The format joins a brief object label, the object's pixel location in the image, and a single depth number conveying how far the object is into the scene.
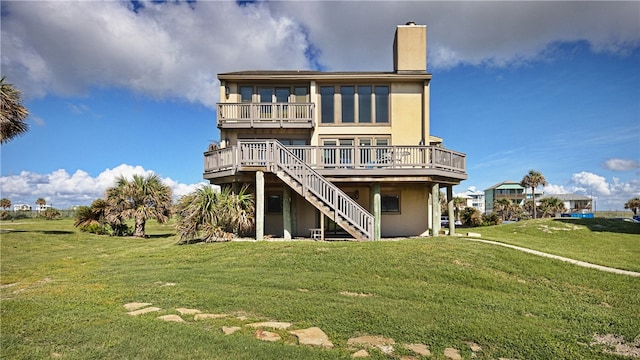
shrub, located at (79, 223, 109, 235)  25.28
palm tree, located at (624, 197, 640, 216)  63.03
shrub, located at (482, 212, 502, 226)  38.53
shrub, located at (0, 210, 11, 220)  43.69
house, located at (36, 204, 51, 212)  50.31
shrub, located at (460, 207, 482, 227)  37.54
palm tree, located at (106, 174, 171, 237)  23.55
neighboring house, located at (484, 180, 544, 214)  86.12
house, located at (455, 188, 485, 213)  109.14
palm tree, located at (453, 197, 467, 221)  48.81
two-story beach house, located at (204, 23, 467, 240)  17.84
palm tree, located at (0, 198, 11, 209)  51.28
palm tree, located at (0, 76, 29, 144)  19.55
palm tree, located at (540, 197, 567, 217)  55.47
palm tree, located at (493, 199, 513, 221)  61.00
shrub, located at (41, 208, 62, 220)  45.62
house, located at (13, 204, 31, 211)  61.35
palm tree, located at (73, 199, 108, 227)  26.00
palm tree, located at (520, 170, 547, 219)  56.81
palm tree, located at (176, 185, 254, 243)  15.02
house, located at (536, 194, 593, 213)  87.70
